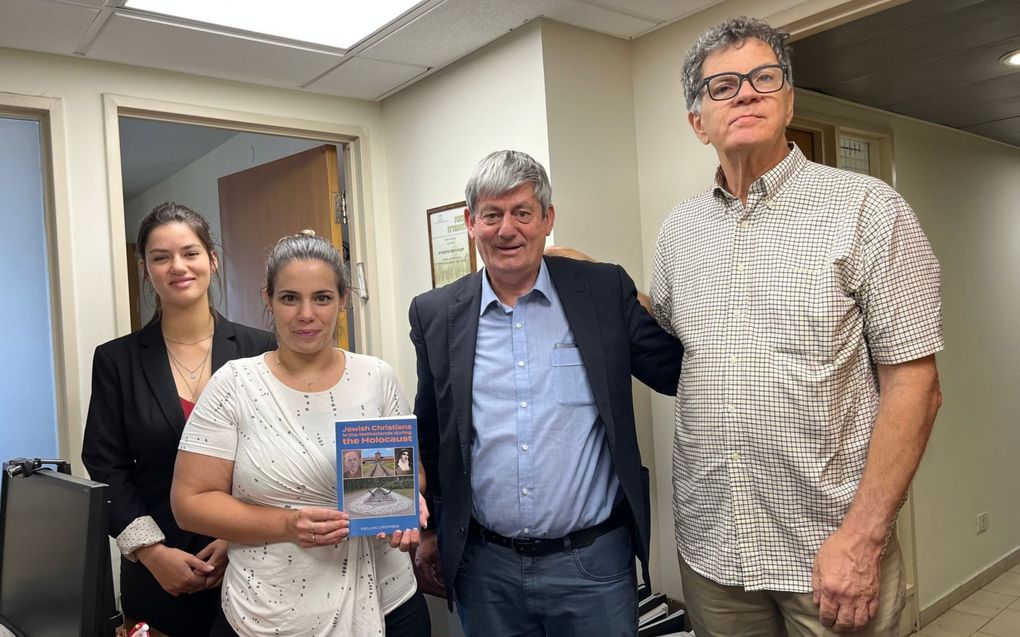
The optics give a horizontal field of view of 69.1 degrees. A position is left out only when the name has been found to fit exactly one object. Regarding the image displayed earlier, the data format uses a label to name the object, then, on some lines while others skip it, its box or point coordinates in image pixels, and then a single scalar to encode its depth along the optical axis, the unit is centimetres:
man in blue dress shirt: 154
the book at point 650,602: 243
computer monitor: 127
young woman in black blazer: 175
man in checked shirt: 131
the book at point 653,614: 240
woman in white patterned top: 141
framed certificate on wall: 280
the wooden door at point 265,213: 324
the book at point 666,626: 236
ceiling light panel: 219
